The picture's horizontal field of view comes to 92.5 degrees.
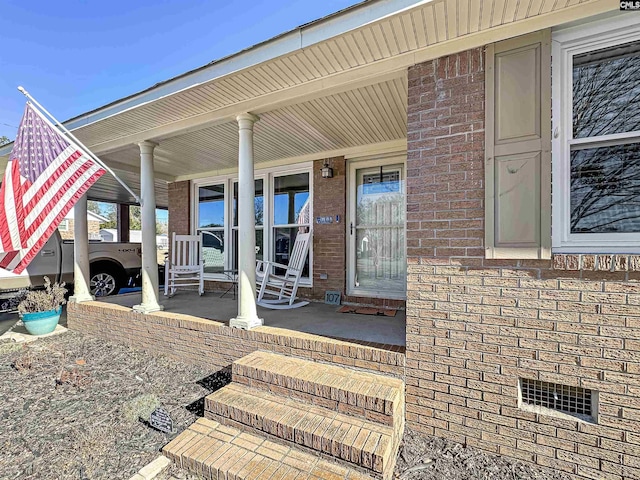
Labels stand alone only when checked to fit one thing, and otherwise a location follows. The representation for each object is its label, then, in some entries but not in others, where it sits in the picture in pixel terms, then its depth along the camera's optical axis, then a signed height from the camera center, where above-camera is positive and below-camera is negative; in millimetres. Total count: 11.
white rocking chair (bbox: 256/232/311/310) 3991 -546
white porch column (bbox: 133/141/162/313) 3806 +86
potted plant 4113 -1000
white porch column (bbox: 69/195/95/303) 4508 -274
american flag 2930 +517
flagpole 3004 +1276
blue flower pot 4098 -1133
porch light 4398 +961
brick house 1751 +203
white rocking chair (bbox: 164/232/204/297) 5248 -437
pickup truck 5262 -583
